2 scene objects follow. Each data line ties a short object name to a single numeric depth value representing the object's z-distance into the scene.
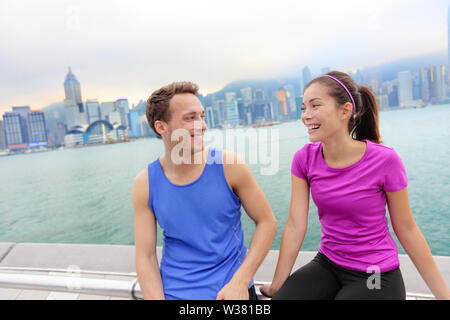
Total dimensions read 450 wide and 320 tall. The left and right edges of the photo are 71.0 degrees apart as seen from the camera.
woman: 1.19
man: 1.23
